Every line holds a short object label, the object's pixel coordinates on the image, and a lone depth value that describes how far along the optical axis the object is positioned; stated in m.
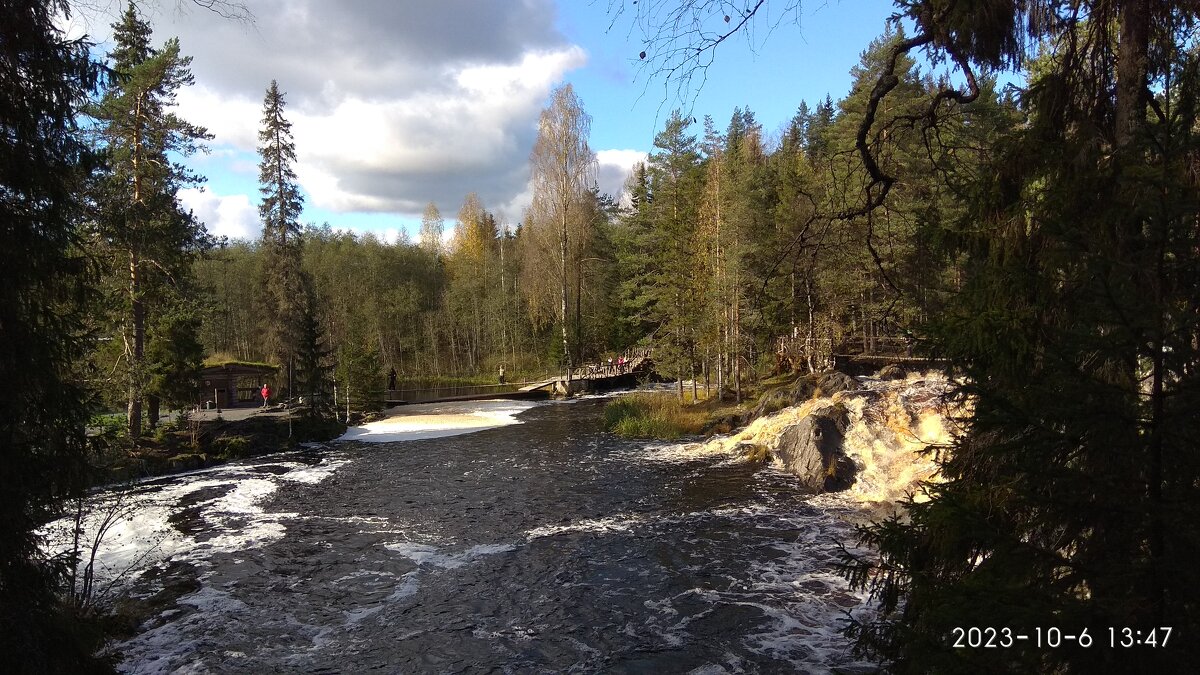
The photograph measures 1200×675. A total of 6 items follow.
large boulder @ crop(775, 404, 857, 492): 13.01
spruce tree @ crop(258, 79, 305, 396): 33.44
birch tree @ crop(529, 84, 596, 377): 39.47
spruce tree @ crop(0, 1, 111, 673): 4.88
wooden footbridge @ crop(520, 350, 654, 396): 36.62
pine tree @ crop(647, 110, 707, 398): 26.59
